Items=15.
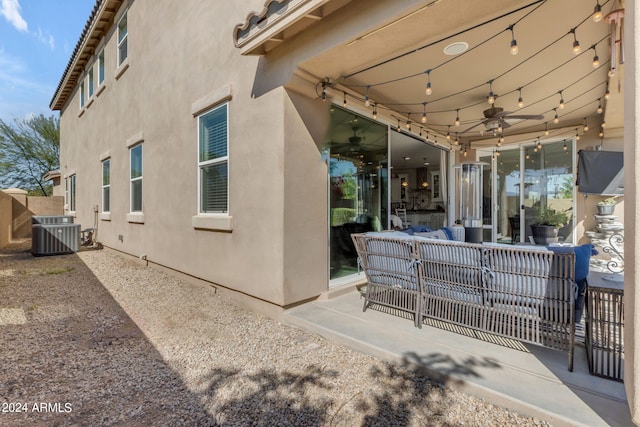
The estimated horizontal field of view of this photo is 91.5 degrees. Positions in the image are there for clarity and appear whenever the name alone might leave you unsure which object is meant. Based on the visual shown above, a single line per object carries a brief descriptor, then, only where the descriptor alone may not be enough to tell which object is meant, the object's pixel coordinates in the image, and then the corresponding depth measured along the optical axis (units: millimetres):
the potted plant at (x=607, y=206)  6168
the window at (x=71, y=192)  12414
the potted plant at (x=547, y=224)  6293
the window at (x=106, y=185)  9015
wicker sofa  2387
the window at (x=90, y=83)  10455
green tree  21062
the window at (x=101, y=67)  9375
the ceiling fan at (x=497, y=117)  5086
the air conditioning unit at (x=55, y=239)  8250
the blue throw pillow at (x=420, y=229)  4996
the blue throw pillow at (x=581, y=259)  2395
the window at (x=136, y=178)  7129
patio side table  2162
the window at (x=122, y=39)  7879
